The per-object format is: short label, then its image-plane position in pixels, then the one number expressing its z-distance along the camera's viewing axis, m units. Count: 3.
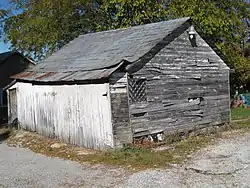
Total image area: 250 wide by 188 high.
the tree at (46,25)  19.49
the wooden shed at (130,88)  9.11
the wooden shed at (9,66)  20.33
